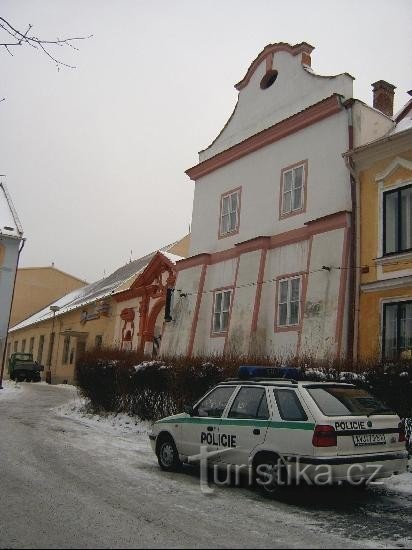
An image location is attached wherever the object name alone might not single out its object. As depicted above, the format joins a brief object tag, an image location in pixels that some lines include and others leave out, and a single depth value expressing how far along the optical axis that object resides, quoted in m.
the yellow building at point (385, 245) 14.28
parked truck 40.25
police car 6.77
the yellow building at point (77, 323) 33.47
